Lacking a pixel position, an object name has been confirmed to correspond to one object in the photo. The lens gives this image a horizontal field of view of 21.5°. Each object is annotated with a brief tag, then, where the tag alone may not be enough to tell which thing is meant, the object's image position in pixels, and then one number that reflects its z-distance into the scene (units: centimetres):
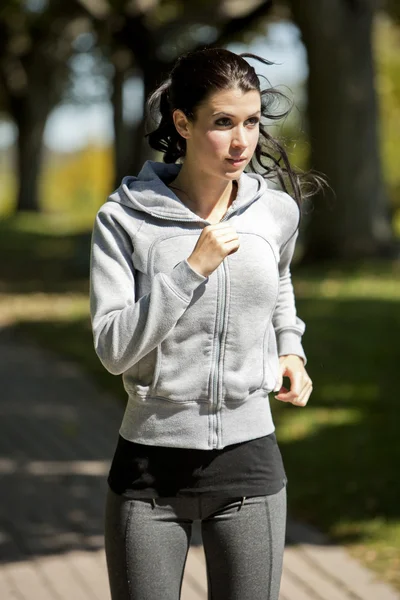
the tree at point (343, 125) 1458
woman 255
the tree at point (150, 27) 1734
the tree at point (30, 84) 3023
